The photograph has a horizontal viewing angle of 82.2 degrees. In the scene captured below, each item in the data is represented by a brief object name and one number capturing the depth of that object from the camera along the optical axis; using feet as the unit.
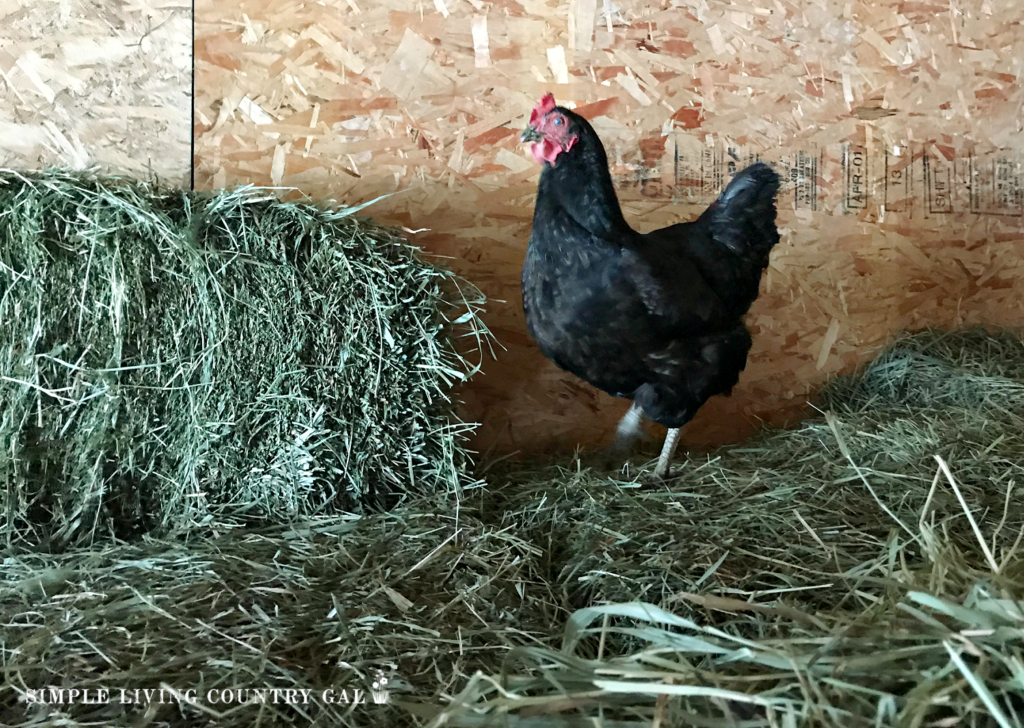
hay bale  4.69
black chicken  5.66
